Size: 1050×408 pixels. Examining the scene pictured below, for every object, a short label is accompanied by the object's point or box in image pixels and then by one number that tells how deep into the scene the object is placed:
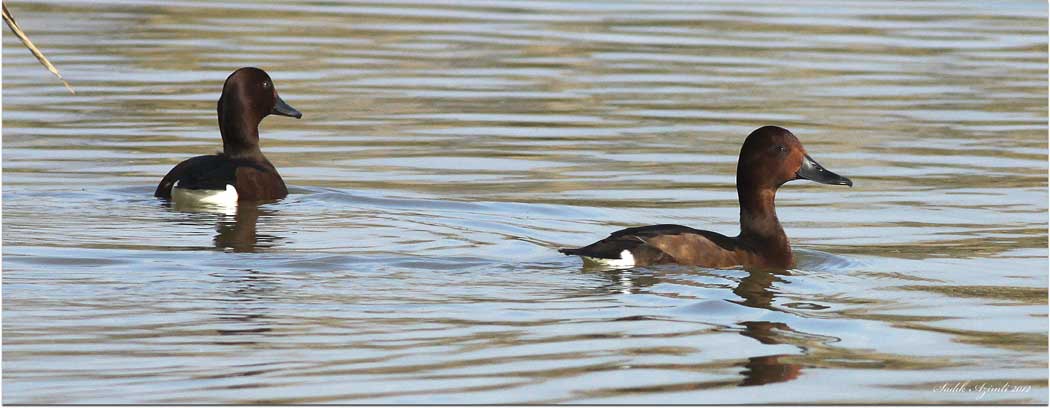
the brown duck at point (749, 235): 19.08
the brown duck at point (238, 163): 24.02
